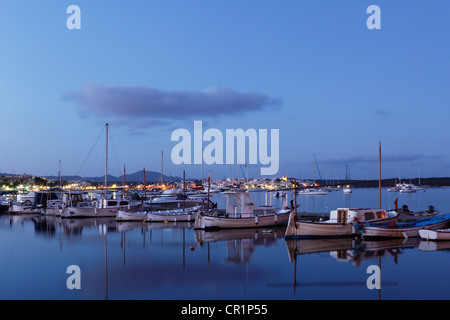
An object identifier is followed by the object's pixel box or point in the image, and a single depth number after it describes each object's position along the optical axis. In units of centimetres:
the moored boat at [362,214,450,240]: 2906
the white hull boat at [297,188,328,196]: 13288
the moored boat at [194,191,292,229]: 3500
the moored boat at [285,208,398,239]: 2914
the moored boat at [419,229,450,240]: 2795
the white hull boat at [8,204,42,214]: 5494
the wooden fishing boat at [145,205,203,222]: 4178
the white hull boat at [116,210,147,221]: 4294
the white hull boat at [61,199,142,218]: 4753
